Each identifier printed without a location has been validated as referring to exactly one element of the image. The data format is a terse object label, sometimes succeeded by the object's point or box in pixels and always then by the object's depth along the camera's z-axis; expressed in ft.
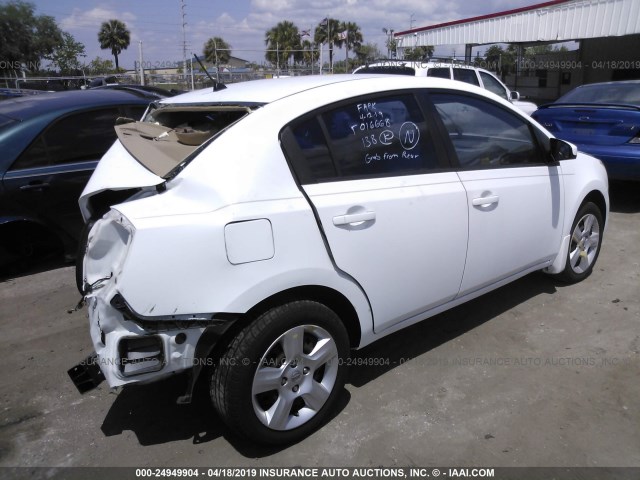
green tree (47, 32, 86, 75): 125.08
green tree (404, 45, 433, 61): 99.40
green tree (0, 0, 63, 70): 117.50
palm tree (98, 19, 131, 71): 190.08
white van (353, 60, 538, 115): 30.32
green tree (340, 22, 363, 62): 192.24
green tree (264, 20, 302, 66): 176.21
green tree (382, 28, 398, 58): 79.81
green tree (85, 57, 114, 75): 120.15
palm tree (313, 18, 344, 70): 174.30
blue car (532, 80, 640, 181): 19.88
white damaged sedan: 7.14
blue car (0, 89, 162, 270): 14.24
